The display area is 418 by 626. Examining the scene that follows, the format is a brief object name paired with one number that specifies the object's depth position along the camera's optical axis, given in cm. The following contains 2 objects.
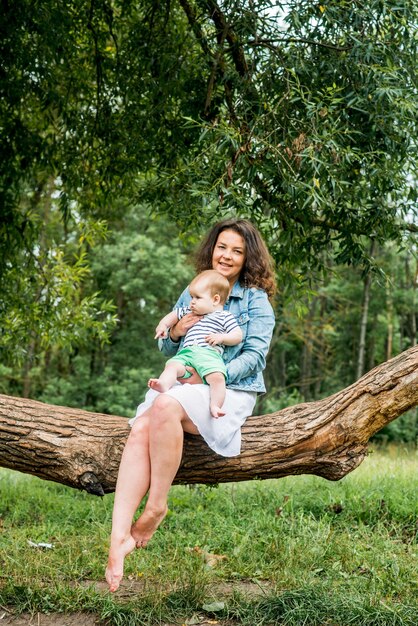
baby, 352
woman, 336
